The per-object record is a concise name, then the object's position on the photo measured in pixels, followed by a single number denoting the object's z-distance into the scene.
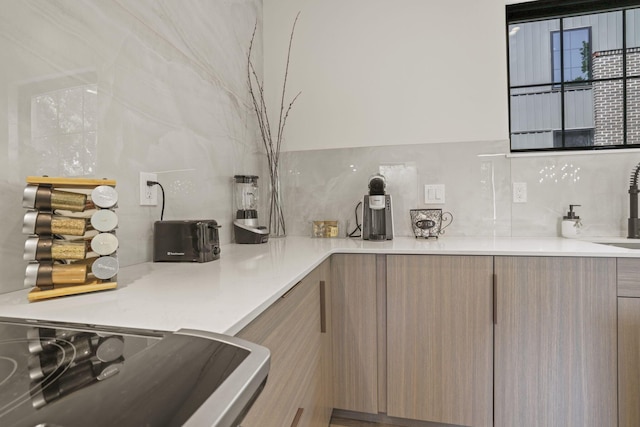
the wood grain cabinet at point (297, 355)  0.77
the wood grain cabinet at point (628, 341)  1.34
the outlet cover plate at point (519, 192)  1.95
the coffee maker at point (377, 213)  1.85
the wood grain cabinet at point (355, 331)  1.60
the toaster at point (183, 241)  1.18
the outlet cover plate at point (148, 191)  1.21
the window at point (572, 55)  2.00
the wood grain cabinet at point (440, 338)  1.48
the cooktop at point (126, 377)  0.31
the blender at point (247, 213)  1.77
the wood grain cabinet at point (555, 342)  1.38
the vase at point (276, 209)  2.26
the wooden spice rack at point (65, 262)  0.73
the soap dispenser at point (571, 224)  1.83
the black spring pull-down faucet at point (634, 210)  1.76
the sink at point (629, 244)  1.70
